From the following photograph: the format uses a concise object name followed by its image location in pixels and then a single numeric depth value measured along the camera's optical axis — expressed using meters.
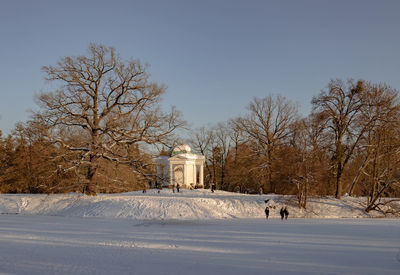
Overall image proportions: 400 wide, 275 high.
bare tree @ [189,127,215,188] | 61.69
